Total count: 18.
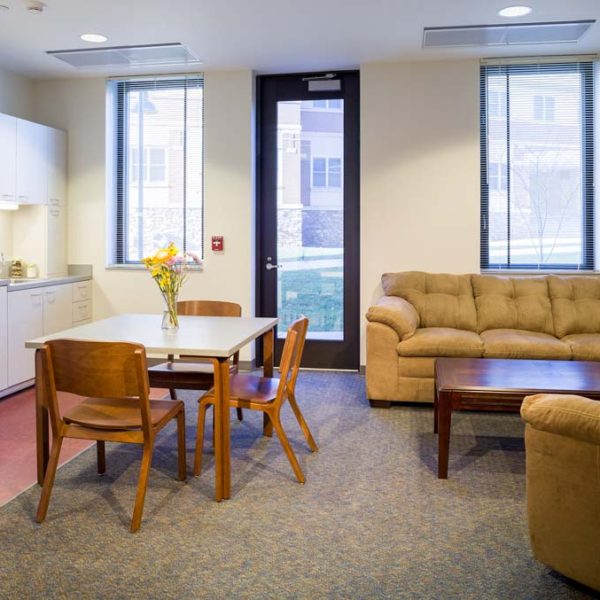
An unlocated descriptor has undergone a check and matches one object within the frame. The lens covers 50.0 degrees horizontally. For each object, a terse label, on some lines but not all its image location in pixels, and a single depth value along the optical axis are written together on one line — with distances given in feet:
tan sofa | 13.91
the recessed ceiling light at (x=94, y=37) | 14.98
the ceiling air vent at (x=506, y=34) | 14.40
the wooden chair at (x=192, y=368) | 11.20
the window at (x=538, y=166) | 17.01
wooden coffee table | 9.78
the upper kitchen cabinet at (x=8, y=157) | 15.75
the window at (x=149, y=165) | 18.95
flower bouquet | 10.50
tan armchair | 6.24
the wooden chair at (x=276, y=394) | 9.78
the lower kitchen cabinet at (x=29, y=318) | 15.02
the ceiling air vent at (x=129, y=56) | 16.03
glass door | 18.35
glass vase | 10.69
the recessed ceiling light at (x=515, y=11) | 13.32
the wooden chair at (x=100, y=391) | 7.95
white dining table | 8.97
